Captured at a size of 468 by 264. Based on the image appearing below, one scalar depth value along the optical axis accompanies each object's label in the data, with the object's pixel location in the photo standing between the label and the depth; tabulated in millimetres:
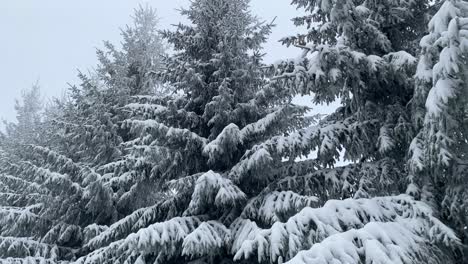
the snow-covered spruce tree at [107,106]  12656
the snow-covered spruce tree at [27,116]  21772
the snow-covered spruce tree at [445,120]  4818
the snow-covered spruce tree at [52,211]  11141
